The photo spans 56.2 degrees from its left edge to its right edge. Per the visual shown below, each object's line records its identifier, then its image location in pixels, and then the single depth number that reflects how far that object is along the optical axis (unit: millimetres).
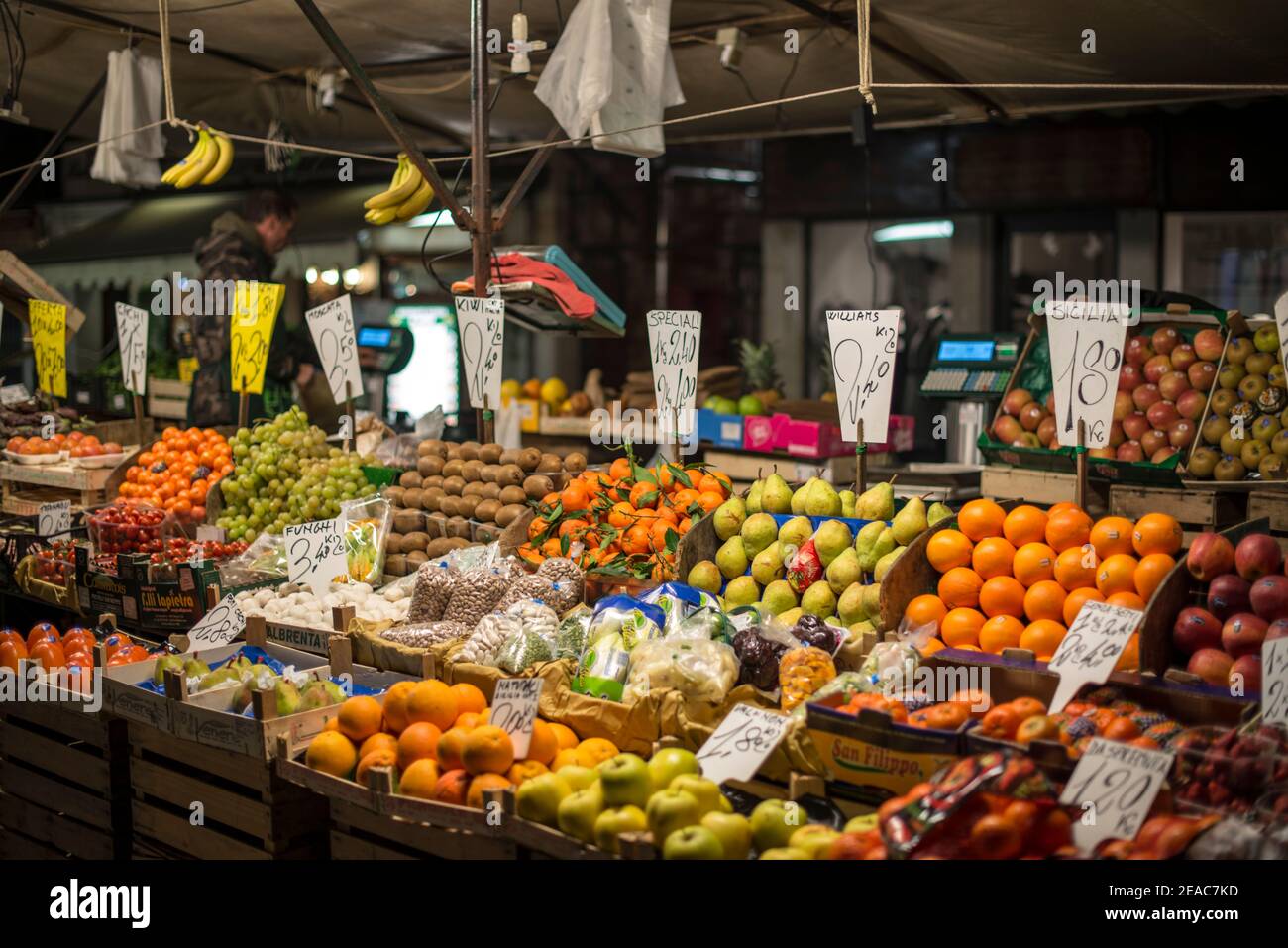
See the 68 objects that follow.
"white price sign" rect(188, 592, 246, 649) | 3879
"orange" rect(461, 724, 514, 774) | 2730
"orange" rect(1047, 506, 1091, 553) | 3244
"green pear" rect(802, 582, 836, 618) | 3500
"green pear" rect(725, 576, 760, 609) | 3680
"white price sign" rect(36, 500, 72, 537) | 5188
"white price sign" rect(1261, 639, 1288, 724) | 2459
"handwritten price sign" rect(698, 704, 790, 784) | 2596
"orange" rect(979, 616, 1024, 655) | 3109
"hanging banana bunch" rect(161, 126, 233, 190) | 5797
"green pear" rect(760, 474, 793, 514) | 3943
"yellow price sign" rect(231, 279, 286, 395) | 5254
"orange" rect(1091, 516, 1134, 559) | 3199
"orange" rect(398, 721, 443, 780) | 2891
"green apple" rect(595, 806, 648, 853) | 2404
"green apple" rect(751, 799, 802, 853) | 2414
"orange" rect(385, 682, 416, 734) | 2990
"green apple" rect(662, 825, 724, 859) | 2268
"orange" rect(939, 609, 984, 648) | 3186
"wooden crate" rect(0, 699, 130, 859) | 3684
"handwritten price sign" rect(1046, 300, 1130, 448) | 3324
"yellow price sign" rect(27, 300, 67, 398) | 6230
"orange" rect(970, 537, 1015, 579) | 3271
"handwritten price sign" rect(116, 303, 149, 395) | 5598
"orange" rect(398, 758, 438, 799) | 2789
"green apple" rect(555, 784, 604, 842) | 2467
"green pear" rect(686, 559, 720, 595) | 3764
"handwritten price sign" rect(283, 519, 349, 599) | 4051
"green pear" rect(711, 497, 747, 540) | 3895
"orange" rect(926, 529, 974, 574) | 3359
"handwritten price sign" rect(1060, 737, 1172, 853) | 2211
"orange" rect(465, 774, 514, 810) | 2680
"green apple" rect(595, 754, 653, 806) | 2467
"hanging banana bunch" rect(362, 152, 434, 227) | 5316
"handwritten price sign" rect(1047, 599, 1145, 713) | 2693
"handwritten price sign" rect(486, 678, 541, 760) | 2842
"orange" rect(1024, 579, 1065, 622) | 3133
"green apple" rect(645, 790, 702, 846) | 2355
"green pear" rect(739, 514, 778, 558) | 3770
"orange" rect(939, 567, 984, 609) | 3287
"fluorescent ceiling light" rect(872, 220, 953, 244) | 8664
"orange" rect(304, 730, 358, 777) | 2982
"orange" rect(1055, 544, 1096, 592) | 3139
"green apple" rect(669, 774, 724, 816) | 2426
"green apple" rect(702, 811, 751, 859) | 2326
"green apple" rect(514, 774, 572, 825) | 2561
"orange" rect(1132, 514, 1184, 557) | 3141
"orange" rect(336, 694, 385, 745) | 3021
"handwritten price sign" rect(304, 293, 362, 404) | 5008
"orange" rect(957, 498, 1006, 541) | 3377
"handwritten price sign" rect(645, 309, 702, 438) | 4219
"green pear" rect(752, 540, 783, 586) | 3682
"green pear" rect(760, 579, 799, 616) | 3582
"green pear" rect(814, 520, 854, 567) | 3586
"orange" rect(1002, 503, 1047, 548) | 3316
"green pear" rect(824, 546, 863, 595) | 3492
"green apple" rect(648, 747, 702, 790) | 2539
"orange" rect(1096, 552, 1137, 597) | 3092
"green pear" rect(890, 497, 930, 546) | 3533
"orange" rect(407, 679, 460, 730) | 2961
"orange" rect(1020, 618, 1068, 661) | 3047
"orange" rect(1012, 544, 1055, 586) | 3221
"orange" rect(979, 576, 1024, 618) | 3209
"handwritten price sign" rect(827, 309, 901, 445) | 3652
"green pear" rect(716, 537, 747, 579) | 3787
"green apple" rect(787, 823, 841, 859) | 2295
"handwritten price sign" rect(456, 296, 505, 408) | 4566
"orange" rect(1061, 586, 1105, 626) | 3072
